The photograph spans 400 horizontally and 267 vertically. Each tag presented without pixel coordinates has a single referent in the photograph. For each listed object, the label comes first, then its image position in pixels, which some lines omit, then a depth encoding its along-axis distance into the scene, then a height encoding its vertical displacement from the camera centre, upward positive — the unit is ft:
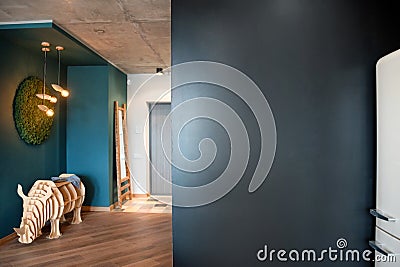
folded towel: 15.25 -2.29
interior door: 22.99 -1.00
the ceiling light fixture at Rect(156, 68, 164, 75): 20.61 +3.98
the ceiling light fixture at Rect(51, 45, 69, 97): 13.92 +1.94
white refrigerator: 6.08 -0.55
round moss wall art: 13.97 +0.80
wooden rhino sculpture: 12.76 -3.16
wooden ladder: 19.60 -1.67
